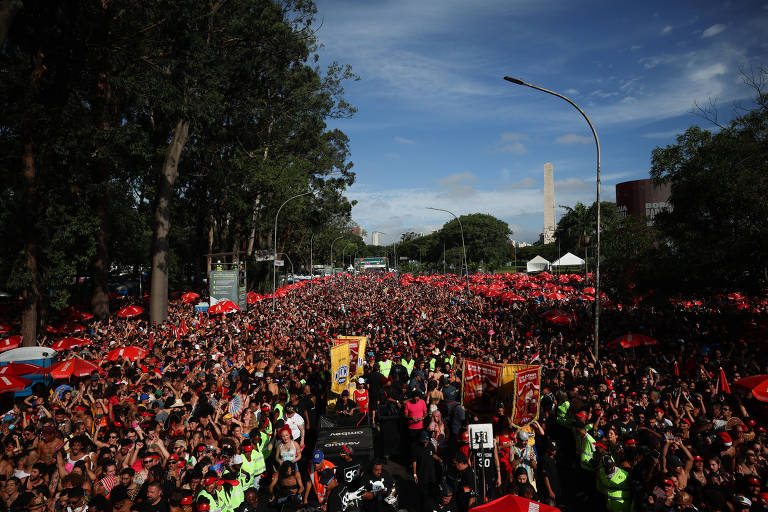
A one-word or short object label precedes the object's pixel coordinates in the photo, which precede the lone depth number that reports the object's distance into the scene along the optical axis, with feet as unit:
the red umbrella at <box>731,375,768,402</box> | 28.37
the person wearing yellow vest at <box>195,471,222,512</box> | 18.22
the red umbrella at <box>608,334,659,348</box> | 44.11
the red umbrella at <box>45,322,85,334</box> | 64.97
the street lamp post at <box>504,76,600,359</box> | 43.16
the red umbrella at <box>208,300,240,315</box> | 71.67
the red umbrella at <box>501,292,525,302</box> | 81.03
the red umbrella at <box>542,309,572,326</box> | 60.34
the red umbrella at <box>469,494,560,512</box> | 15.12
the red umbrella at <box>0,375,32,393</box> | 31.32
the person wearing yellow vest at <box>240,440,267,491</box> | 21.22
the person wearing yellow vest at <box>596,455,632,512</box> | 20.56
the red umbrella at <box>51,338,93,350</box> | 46.83
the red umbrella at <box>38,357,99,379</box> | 35.45
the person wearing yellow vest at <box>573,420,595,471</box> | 24.25
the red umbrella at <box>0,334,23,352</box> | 52.80
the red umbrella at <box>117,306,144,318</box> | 74.08
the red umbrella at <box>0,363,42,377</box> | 33.50
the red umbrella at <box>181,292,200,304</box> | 95.31
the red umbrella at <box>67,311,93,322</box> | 71.15
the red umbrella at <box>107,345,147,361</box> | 42.45
